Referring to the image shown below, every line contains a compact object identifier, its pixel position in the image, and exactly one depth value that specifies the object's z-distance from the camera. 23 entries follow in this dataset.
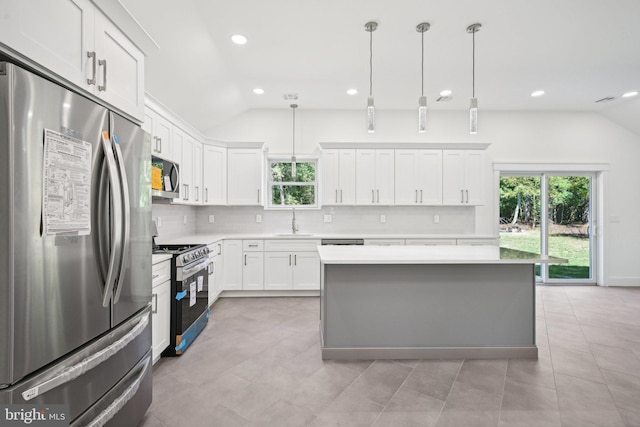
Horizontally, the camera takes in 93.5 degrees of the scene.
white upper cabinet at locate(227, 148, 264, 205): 4.76
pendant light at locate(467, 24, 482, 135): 2.60
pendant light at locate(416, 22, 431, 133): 2.54
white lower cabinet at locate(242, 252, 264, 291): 4.46
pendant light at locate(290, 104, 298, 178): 5.00
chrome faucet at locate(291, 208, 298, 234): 5.01
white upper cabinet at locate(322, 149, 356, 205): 4.81
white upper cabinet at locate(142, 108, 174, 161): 2.91
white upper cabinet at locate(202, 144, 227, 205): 4.50
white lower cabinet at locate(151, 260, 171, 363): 2.39
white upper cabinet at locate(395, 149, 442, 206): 4.85
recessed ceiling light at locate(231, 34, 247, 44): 3.06
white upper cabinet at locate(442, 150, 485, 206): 4.86
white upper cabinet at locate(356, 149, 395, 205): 4.82
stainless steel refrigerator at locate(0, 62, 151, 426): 1.04
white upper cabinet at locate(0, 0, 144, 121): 1.10
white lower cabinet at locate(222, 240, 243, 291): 4.41
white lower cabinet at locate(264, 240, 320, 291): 4.48
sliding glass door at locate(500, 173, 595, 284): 5.36
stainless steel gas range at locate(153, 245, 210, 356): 2.67
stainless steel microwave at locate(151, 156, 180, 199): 2.75
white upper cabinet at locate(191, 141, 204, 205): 4.18
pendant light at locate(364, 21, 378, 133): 2.51
